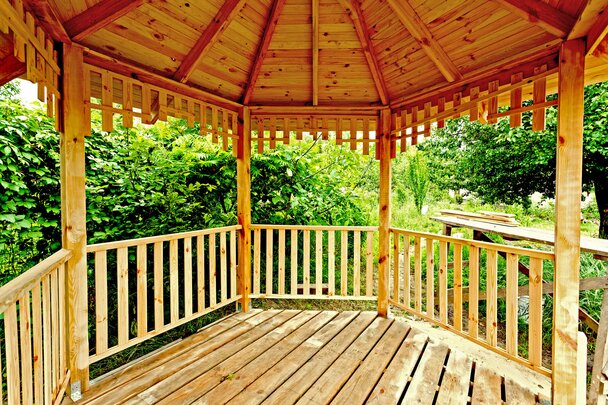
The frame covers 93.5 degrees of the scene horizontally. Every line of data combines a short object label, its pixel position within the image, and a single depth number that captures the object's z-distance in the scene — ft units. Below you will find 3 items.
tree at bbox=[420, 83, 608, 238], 15.76
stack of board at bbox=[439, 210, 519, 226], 12.71
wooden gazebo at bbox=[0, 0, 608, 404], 6.30
